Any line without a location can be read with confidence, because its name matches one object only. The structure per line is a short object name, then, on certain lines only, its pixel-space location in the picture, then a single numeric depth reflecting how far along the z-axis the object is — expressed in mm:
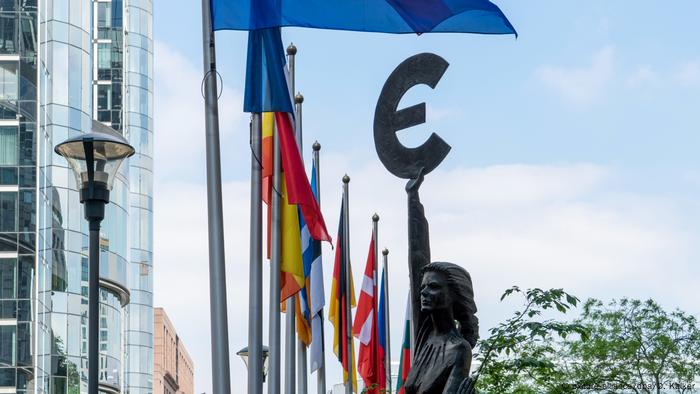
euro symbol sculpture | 11422
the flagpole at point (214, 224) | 13312
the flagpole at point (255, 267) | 14961
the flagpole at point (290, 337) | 21094
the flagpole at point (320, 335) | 23984
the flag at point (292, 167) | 17484
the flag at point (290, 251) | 17797
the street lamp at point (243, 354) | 35069
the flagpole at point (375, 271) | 29219
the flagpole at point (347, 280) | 26984
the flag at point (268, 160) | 18078
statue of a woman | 9312
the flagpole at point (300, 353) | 22391
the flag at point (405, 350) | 26984
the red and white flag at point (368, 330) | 28875
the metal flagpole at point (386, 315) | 31738
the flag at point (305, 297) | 20609
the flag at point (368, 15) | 13297
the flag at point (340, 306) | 26922
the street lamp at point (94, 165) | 16438
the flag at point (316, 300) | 21438
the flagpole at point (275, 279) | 17297
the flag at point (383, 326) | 30953
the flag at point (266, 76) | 15430
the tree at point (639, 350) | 44562
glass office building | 43625
